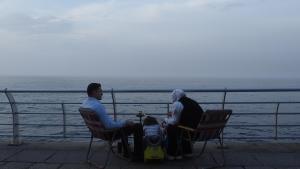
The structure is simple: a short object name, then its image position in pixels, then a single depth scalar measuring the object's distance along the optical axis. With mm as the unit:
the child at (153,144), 7230
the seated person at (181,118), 7555
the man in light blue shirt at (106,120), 7094
